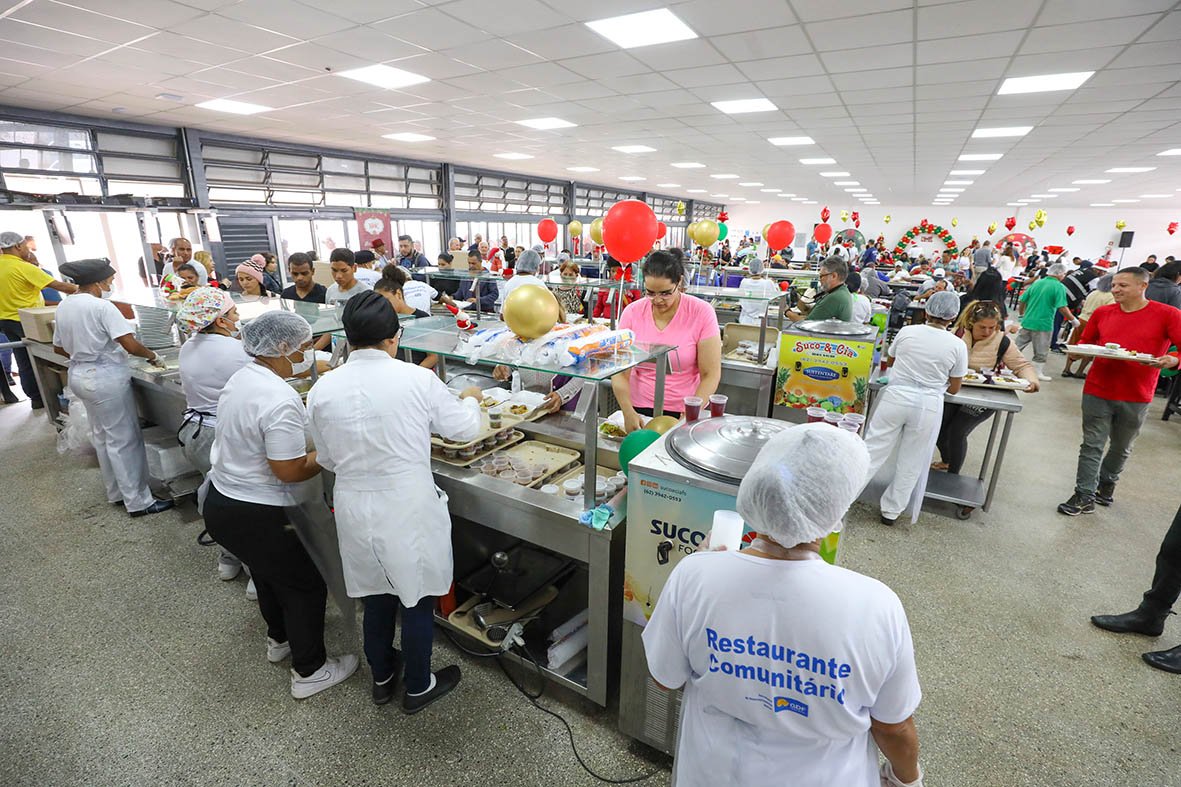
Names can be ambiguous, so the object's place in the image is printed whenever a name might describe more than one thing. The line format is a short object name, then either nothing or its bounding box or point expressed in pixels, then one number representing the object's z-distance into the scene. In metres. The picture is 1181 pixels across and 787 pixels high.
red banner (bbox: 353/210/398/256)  10.56
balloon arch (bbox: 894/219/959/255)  18.15
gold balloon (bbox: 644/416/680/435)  1.94
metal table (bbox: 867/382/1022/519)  3.31
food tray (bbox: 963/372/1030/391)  3.43
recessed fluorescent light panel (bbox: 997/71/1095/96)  4.52
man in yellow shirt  5.12
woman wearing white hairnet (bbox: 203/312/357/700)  1.84
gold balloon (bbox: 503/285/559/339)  1.83
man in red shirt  3.20
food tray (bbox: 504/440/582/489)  2.23
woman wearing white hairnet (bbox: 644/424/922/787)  0.86
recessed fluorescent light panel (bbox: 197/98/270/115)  6.19
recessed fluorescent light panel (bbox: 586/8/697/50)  3.61
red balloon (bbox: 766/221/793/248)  7.90
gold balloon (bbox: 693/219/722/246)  6.39
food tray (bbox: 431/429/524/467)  2.22
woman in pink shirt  2.41
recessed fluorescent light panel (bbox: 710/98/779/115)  5.84
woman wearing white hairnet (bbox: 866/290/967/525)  3.07
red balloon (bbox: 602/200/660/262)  4.25
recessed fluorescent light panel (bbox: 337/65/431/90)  4.93
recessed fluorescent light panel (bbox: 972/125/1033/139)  6.68
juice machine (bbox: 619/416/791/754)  1.48
